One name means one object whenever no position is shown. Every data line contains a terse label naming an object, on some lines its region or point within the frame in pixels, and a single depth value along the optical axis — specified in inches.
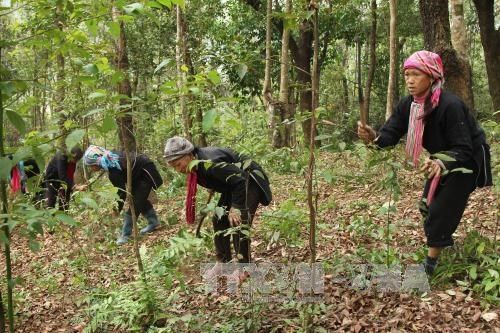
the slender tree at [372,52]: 565.6
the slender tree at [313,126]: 102.8
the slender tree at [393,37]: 399.2
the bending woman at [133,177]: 229.1
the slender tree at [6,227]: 79.5
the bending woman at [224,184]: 153.6
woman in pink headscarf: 130.3
